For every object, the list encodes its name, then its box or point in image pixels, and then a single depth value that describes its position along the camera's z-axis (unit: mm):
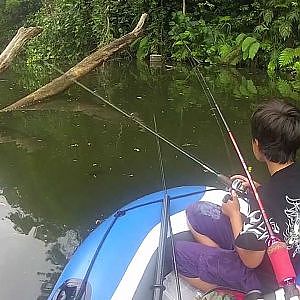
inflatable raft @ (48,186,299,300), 1528
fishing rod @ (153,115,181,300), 1392
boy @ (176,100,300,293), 1355
